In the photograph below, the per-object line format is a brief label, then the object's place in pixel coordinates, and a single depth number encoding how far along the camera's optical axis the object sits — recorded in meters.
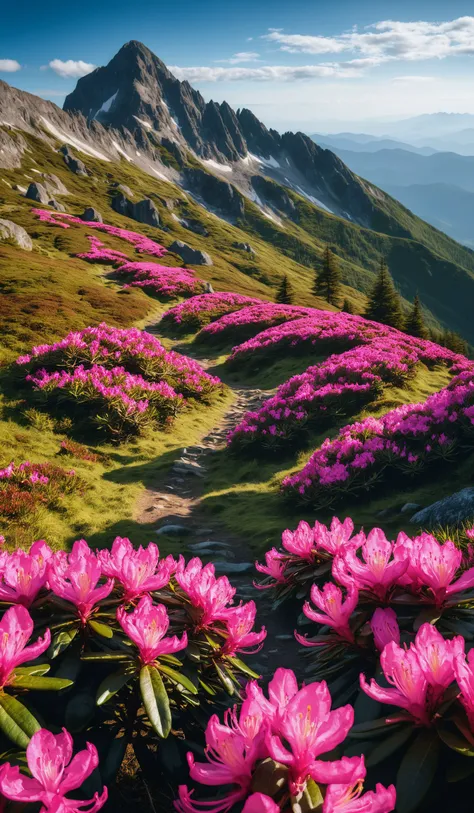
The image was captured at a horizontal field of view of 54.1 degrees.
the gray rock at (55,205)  83.25
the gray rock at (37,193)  81.88
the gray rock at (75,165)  125.65
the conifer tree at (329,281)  60.50
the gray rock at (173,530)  8.34
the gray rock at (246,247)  129.75
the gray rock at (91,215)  80.88
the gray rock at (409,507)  7.12
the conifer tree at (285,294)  47.19
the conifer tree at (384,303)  42.03
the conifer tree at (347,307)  51.03
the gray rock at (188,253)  76.12
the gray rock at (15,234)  38.72
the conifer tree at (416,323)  38.50
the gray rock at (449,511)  5.70
